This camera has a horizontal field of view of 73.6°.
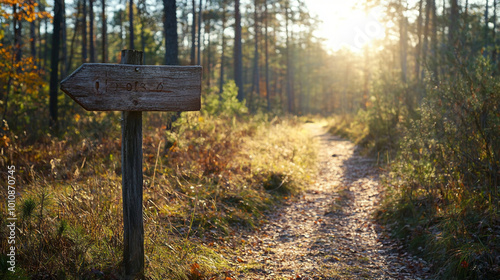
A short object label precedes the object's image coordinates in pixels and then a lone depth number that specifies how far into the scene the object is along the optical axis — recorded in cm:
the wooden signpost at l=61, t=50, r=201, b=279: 294
